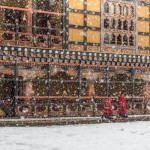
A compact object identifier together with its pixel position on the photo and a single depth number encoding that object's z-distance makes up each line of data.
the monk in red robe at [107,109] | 15.24
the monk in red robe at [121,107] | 15.65
